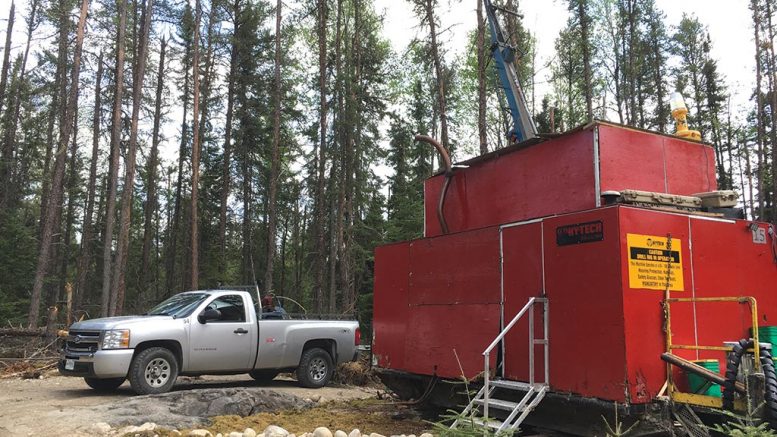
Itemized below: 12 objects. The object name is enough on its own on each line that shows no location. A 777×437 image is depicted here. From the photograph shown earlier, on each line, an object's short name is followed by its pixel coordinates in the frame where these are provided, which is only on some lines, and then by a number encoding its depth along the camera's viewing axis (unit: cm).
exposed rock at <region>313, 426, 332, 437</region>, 697
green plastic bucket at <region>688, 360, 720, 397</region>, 576
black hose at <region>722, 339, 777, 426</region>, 478
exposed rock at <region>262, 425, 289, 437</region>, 697
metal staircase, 620
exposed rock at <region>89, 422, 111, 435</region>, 719
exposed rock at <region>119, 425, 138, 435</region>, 724
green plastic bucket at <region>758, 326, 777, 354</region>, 623
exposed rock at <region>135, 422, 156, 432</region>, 728
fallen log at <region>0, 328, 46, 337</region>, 1580
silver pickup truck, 999
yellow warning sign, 597
